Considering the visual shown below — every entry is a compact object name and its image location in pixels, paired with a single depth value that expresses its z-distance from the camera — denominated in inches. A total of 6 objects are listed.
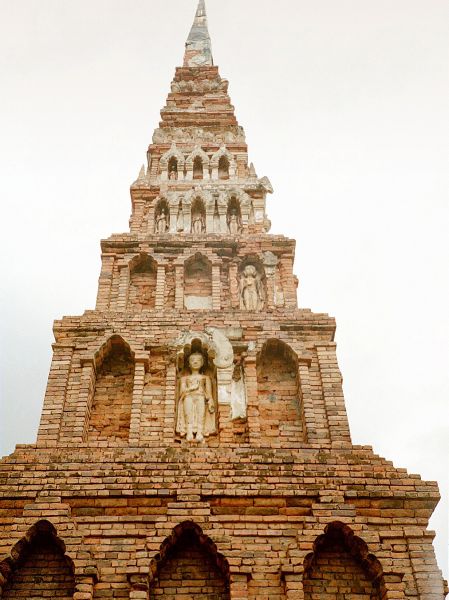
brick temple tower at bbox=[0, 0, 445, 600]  326.3
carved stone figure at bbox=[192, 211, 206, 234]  566.7
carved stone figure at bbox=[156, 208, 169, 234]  569.6
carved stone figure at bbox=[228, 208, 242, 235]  569.3
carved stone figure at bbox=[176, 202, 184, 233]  559.9
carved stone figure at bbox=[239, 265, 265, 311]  493.0
